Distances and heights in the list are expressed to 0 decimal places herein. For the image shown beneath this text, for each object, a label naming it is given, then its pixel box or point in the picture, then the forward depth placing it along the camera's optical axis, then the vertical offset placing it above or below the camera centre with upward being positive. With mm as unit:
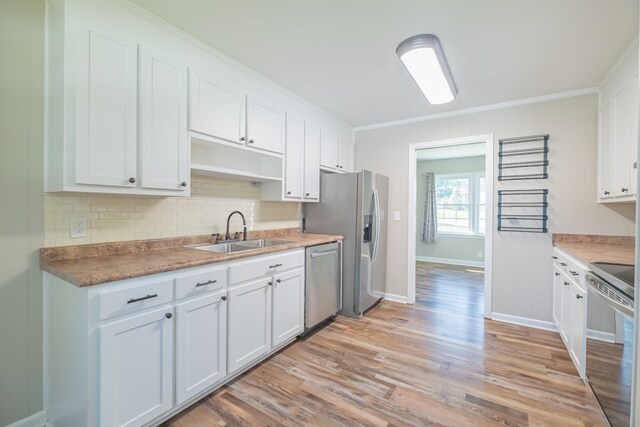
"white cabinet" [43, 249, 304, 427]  1292 -725
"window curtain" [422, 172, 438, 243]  6504 +37
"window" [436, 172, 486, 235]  6078 +228
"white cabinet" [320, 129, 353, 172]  3443 +793
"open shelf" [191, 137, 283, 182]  2248 +459
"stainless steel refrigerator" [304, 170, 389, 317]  3146 -152
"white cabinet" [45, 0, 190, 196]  1468 +590
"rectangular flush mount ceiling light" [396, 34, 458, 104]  1958 +1169
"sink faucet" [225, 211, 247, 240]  2514 -186
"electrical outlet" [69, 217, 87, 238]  1688 -119
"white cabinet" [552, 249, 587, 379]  1926 -719
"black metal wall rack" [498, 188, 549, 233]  2955 +40
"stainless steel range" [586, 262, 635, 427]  1309 -714
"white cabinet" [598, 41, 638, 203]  1998 +660
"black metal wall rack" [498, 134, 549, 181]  2959 +614
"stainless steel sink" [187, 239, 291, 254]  2326 -313
